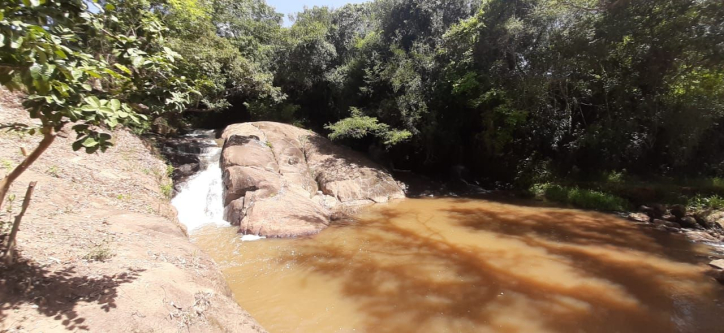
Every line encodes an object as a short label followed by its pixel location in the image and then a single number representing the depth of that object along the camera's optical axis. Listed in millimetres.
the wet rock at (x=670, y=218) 10364
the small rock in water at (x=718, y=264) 6839
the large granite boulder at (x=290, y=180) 9945
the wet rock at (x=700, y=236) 8922
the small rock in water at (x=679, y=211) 10359
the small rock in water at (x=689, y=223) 9875
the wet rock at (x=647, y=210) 11109
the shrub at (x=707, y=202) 10633
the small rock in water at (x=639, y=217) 10795
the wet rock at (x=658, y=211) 10859
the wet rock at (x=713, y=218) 9664
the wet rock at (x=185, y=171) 12205
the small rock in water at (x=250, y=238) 9000
